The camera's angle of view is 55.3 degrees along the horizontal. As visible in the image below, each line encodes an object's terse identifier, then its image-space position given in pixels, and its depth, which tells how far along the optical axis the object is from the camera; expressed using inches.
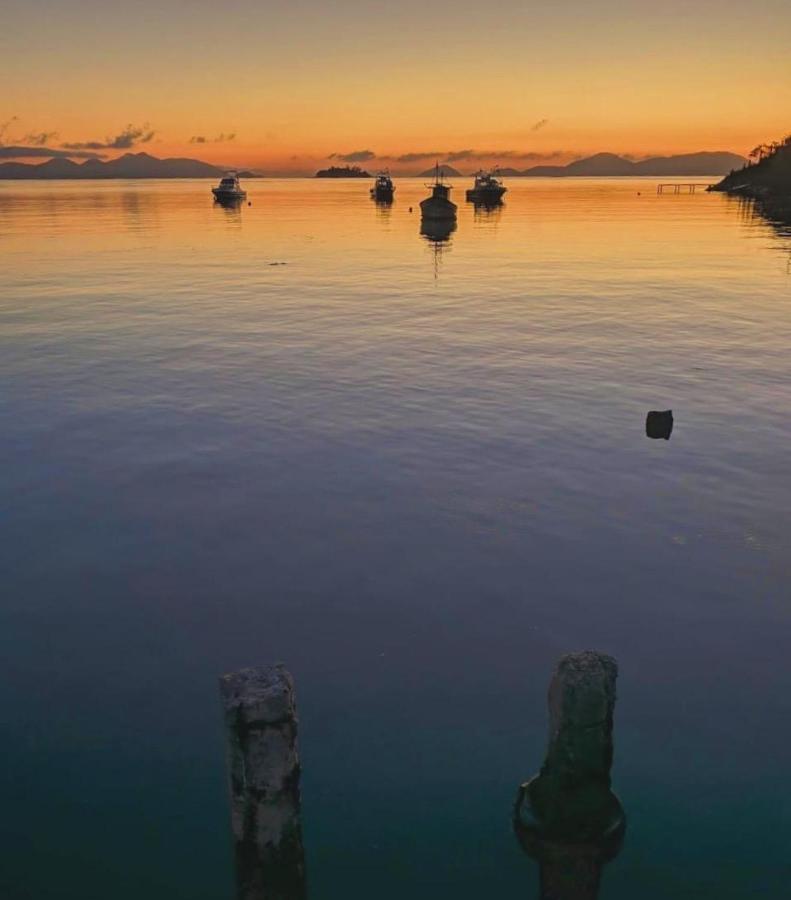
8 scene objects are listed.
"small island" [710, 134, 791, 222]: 6394.2
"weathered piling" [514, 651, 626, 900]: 252.1
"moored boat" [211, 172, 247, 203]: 6181.1
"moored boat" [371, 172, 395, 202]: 6428.2
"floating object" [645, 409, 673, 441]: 775.1
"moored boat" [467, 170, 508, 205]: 5713.6
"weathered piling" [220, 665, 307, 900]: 225.8
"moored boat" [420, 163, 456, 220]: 4148.6
